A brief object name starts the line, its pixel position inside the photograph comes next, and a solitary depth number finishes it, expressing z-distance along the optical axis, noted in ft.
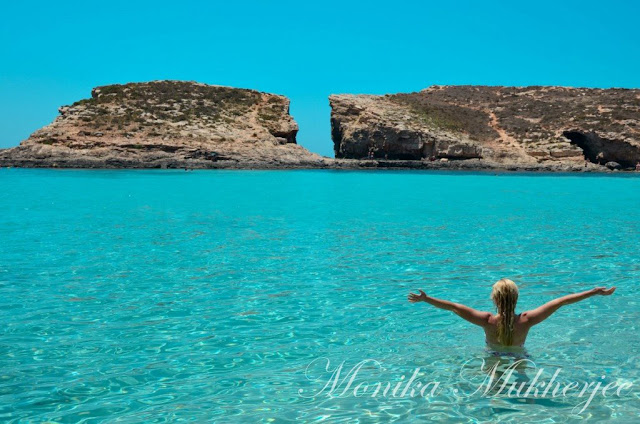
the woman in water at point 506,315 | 15.10
